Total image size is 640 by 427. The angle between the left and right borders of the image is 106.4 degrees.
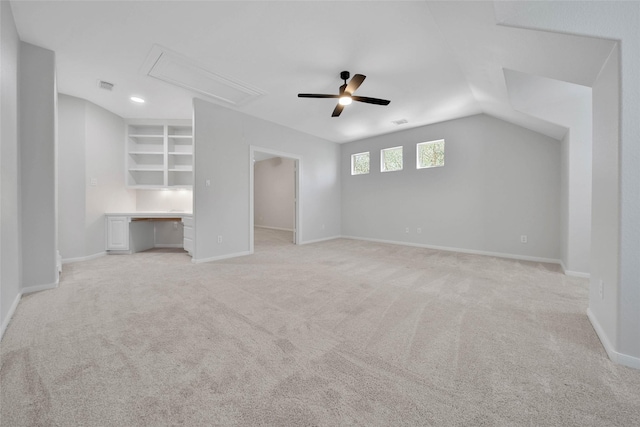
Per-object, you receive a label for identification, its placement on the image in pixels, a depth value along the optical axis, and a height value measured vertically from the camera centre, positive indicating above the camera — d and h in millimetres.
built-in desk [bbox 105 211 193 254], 4551 -301
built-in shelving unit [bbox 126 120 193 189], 4965 +1205
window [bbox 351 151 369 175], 6602 +1338
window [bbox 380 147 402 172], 5938 +1316
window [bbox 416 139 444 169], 5281 +1278
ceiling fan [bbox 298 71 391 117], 3035 +1576
